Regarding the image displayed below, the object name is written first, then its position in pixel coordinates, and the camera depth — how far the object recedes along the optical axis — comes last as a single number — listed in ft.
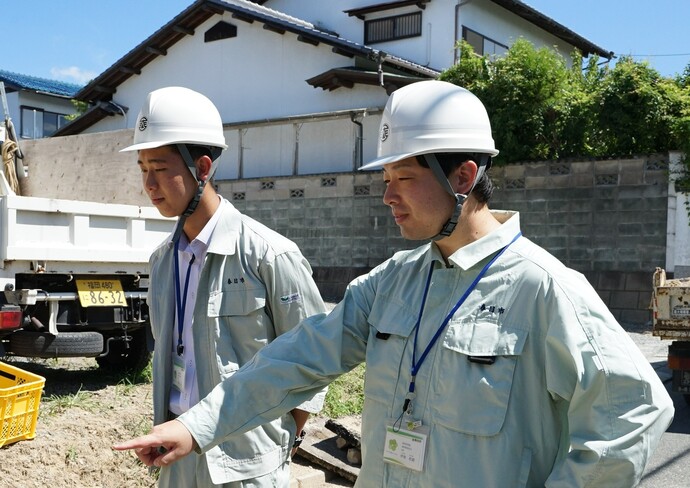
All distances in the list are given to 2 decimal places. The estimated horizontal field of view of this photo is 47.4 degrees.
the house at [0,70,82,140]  100.27
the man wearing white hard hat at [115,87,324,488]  9.47
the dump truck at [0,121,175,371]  20.74
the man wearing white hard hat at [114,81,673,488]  5.93
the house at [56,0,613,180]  63.72
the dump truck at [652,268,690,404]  25.35
